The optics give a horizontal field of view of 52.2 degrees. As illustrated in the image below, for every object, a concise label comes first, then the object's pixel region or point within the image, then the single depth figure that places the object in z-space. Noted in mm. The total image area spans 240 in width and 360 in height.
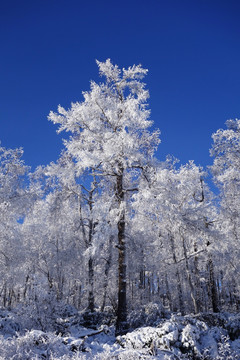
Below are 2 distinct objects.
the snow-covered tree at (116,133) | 9336
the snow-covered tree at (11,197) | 12000
